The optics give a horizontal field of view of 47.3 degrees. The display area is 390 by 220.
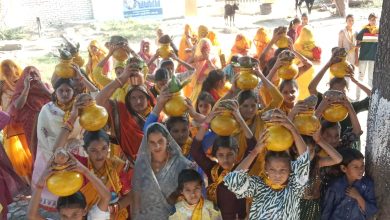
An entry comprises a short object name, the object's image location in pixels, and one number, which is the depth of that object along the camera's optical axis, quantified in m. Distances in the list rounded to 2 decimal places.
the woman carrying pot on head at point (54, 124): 4.40
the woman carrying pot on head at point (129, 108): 4.15
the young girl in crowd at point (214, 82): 5.16
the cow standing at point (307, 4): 22.37
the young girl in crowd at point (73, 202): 2.89
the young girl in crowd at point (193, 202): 3.19
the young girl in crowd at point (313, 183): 3.29
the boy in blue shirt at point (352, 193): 3.31
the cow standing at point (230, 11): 20.05
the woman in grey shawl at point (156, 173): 3.38
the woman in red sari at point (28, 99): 5.11
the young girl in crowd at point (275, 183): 2.93
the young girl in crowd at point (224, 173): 3.37
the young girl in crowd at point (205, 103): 4.59
